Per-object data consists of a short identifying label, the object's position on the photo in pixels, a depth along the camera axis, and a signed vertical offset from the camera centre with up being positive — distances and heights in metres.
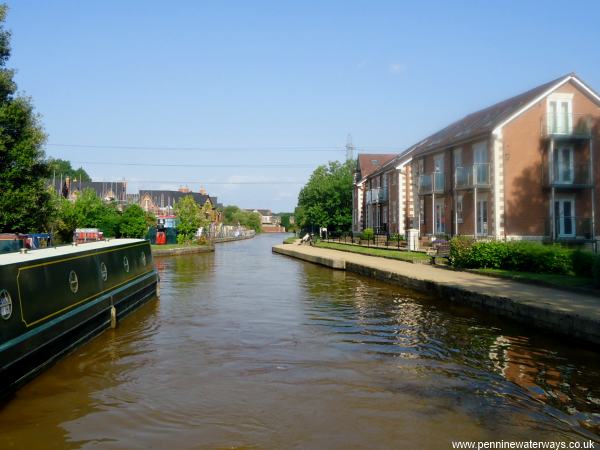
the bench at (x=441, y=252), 22.37 -1.08
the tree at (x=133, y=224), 44.62 +0.38
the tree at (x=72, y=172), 120.00 +13.53
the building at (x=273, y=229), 186.10 -0.38
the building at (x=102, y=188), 77.81 +6.77
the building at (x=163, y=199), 89.49 +5.35
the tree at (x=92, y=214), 41.84 +1.24
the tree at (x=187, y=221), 51.91 +0.73
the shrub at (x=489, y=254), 17.78 -0.94
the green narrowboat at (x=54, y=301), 6.60 -1.19
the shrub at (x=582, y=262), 14.88 -1.02
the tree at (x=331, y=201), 58.06 +2.98
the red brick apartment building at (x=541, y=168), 24.53 +2.81
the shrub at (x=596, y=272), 12.42 -1.07
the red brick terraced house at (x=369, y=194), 42.47 +2.95
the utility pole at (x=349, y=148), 82.84 +12.60
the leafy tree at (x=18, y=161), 20.25 +2.71
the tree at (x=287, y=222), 176.73 +2.09
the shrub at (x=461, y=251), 18.92 -0.89
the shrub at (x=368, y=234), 39.87 -0.49
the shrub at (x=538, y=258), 15.67 -0.97
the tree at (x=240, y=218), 145.00 +2.85
